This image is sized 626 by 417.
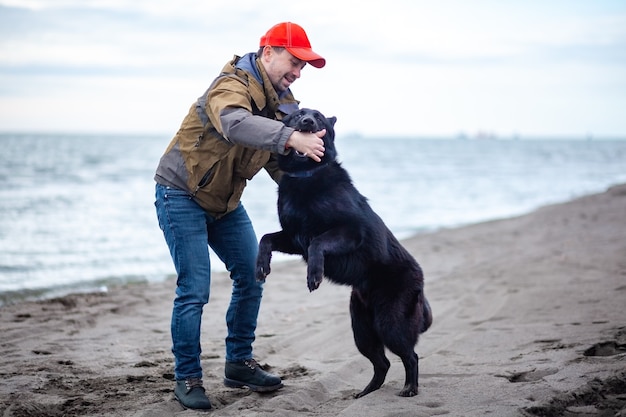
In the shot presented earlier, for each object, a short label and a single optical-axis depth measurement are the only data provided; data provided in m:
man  3.83
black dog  3.88
